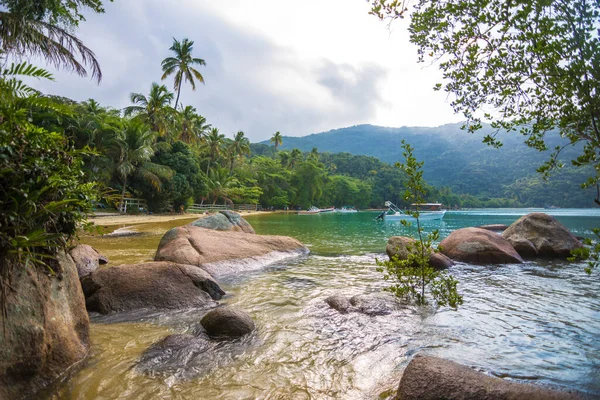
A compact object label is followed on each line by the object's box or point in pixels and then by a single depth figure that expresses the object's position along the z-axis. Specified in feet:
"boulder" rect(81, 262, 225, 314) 17.66
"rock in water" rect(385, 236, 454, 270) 31.69
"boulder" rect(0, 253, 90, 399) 8.60
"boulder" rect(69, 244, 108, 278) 22.90
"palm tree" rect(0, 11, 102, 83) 35.29
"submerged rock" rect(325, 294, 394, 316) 17.88
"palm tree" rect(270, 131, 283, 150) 281.33
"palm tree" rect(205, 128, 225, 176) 169.58
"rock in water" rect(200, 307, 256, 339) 14.33
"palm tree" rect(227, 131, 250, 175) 203.62
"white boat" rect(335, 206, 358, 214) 261.65
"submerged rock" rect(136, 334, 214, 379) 11.08
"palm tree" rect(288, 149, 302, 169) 268.00
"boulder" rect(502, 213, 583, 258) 38.45
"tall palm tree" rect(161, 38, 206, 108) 129.59
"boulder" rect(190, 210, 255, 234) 42.55
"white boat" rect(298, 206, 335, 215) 214.03
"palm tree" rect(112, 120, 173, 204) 97.91
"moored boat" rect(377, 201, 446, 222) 137.03
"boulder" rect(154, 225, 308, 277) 27.44
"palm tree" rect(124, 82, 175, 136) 117.91
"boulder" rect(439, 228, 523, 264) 35.24
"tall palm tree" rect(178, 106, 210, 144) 143.48
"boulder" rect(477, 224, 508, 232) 77.56
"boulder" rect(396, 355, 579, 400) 8.39
